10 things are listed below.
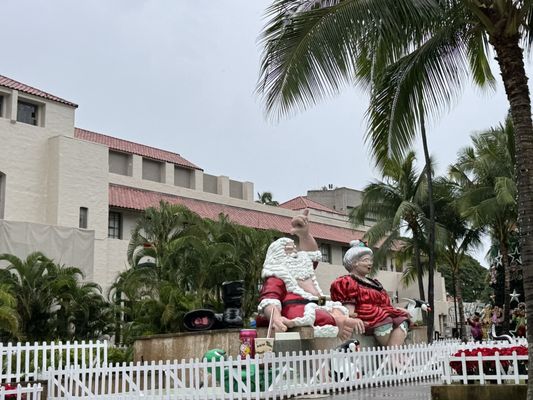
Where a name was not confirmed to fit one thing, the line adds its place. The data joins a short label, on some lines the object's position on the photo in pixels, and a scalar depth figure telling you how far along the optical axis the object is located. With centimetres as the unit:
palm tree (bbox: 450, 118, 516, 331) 2303
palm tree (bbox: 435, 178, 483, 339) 2955
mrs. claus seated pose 1520
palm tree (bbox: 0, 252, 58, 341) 2058
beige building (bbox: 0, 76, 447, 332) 2577
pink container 1236
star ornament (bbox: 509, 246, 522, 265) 2347
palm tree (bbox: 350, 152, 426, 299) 2853
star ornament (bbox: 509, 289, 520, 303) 2270
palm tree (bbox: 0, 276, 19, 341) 1536
